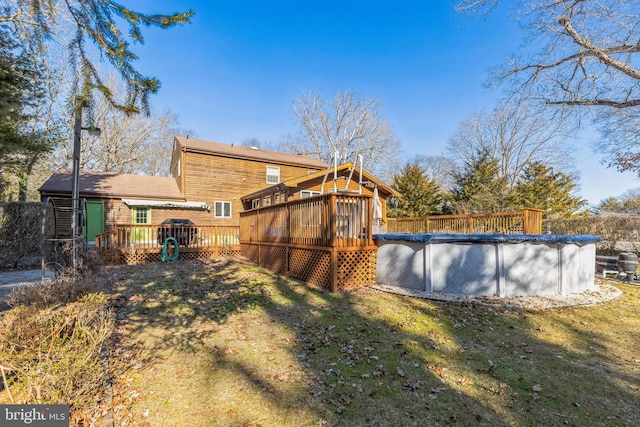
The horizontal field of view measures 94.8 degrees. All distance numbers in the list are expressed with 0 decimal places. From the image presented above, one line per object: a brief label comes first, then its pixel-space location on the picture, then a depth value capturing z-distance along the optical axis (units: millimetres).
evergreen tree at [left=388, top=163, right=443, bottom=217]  23203
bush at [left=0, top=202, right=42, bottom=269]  8609
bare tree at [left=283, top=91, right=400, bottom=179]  29828
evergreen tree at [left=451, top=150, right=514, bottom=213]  21359
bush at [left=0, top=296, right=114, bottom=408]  2189
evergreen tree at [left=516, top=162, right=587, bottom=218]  21844
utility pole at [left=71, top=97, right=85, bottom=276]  4707
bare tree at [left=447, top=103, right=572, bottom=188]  23703
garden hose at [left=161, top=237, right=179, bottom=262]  11094
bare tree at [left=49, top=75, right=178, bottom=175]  23922
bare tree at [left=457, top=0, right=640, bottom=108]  10914
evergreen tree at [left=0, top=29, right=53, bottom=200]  4777
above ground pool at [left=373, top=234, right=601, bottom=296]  6398
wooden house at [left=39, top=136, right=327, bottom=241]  16172
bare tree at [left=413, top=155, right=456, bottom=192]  32406
